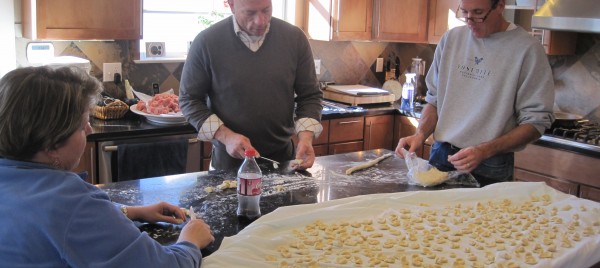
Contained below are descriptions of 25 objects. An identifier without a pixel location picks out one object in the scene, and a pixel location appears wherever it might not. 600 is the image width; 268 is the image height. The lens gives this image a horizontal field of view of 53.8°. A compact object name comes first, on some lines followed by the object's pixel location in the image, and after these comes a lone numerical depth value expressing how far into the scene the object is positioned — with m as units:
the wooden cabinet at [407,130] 4.14
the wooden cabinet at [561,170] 3.31
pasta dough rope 2.34
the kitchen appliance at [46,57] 3.31
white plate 3.36
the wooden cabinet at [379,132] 4.22
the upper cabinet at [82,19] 3.14
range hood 3.35
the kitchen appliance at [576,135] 3.31
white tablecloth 1.59
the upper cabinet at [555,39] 3.74
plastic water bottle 1.80
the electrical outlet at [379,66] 4.89
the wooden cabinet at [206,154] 3.56
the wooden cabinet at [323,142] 3.98
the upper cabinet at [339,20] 4.21
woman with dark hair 1.19
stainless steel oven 3.18
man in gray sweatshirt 2.37
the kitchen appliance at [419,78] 4.61
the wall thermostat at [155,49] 3.89
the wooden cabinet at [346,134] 4.04
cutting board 4.24
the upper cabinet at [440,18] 4.30
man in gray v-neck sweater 2.55
